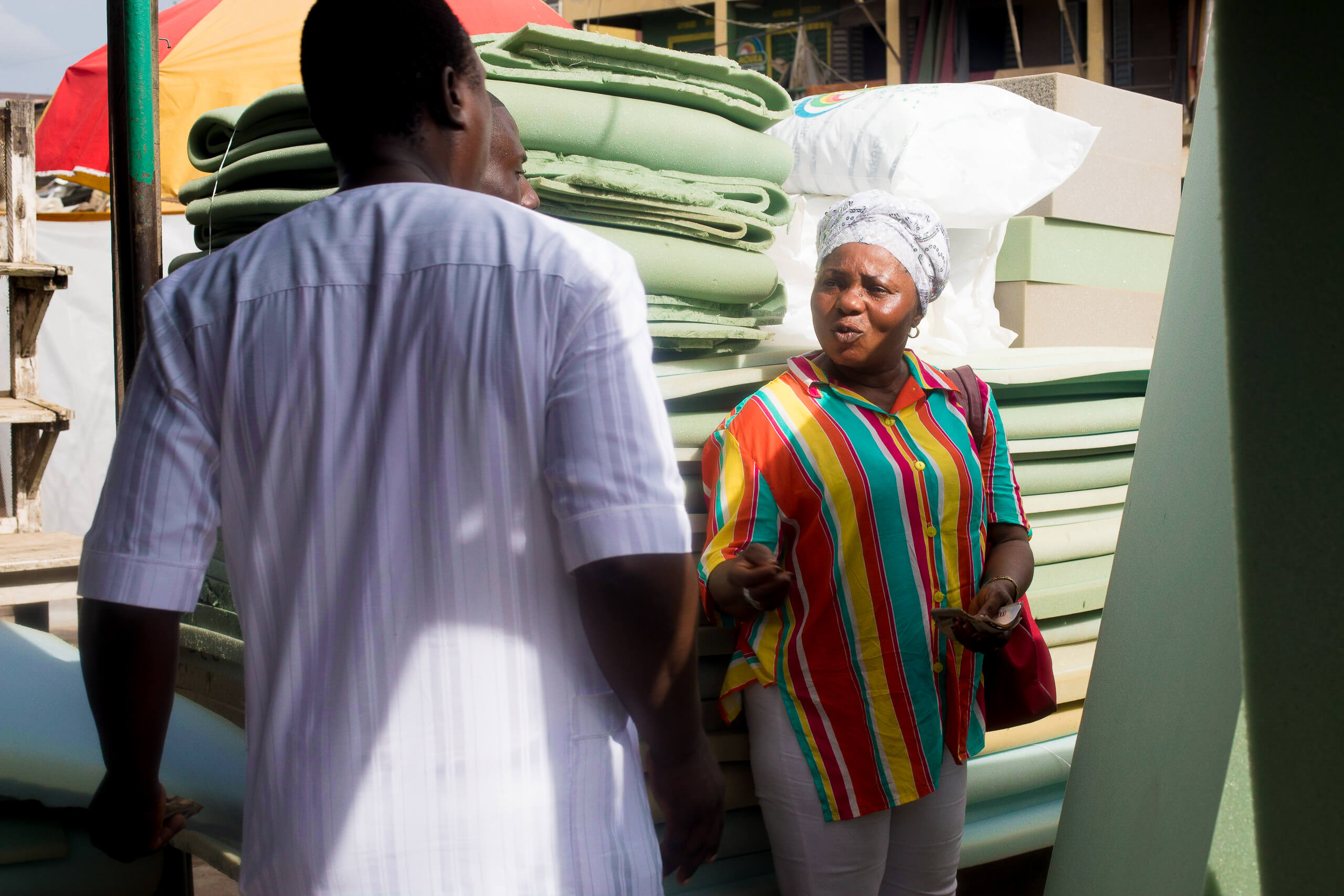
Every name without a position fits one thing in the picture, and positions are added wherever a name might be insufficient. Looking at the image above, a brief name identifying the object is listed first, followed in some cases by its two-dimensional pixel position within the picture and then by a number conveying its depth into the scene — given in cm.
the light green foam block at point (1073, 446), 247
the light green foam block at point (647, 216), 203
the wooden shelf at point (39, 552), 258
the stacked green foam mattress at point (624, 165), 201
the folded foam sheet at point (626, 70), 207
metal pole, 167
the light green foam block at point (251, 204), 191
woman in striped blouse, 177
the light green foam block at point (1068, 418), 248
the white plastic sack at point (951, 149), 296
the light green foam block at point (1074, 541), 242
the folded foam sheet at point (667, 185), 201
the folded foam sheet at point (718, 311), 211
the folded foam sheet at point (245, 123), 197
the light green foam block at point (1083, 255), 322
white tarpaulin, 669
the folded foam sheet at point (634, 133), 203
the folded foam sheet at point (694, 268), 206
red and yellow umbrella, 661
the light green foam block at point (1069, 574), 242
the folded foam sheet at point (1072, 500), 250
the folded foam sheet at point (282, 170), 191
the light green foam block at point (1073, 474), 252
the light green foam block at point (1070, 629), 248
